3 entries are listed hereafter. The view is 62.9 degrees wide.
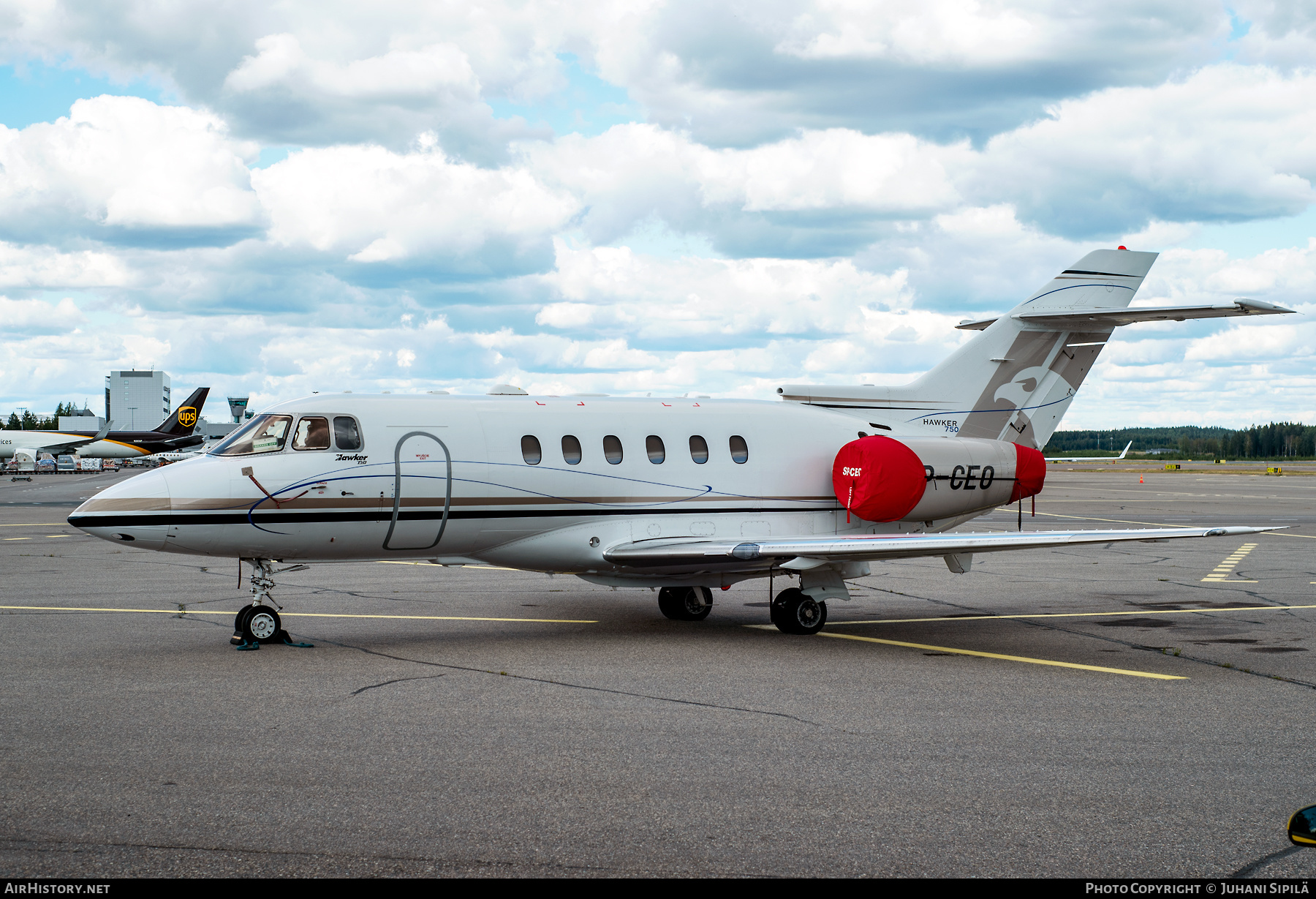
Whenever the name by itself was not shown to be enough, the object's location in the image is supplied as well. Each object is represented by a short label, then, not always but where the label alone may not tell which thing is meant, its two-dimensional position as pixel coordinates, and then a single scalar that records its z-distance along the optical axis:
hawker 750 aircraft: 12.86
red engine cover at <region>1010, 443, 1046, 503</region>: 16.62
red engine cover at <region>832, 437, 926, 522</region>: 15.31
